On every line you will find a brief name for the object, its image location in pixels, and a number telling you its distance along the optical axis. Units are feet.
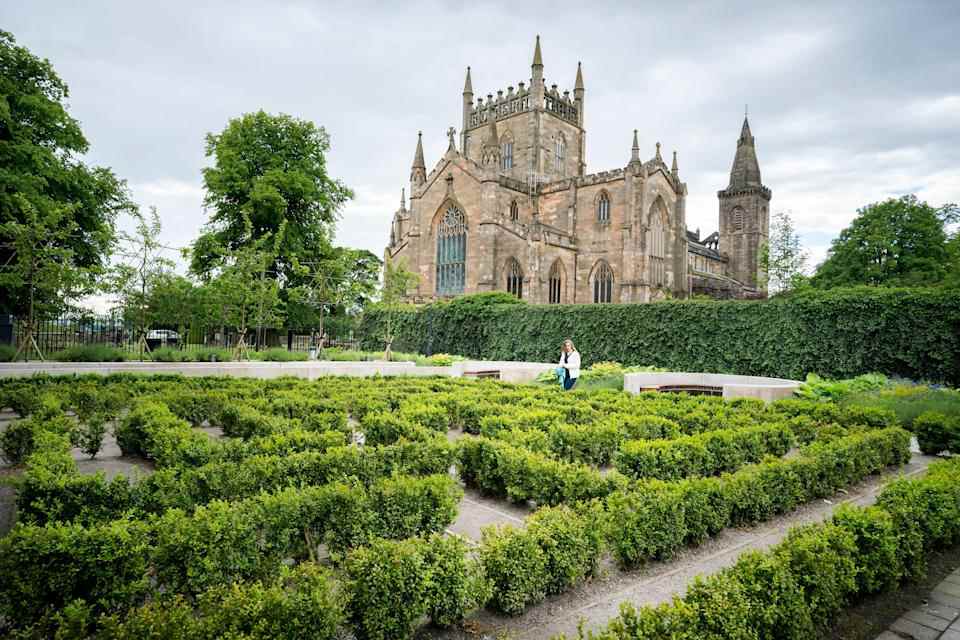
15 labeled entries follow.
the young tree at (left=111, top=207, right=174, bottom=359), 57.67
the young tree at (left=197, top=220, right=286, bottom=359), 64.08
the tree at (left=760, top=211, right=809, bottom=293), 140.77
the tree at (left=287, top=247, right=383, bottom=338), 75.36
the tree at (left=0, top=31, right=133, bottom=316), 63.93
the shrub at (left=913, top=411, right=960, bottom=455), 30.86
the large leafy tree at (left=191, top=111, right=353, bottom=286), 94.17
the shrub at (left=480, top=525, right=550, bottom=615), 12.58
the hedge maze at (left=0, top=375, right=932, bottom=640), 10.62
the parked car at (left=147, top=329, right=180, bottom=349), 87.85
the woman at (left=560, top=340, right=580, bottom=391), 48.85
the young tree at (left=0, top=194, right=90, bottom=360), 49.19
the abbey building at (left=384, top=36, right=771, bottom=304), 129.49
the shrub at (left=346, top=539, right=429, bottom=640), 10.81
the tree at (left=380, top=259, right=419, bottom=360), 80.59
